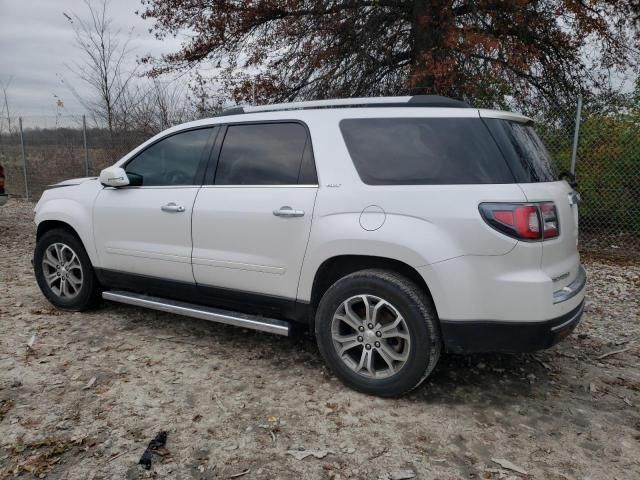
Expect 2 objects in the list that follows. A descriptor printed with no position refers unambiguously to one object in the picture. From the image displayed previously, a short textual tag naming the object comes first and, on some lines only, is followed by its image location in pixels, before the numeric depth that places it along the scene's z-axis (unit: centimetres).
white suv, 284
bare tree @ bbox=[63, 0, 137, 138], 1212
